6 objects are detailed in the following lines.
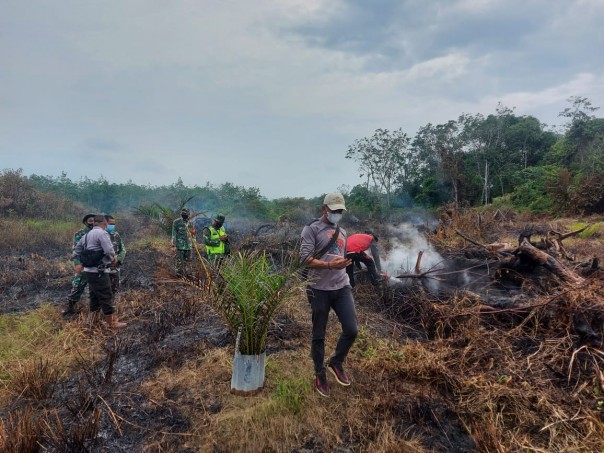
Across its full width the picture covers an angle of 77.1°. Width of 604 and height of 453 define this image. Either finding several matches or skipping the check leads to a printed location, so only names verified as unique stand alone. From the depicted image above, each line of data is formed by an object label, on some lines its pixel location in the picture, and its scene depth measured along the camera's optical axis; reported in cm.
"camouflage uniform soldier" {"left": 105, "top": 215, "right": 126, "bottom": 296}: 668
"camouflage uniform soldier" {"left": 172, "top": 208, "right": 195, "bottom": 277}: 746
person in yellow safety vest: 749
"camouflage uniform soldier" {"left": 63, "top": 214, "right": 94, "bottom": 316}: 581
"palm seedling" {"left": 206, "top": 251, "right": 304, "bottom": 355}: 333
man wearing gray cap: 329
